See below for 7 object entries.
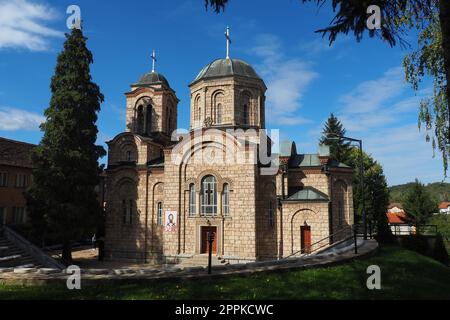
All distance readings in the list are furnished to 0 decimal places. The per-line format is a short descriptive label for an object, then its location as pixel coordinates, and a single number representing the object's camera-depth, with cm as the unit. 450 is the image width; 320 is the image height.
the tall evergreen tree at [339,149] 4269
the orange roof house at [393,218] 6266
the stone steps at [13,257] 1942
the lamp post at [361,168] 1798
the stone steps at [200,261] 2245
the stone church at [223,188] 2328
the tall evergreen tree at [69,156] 2203
